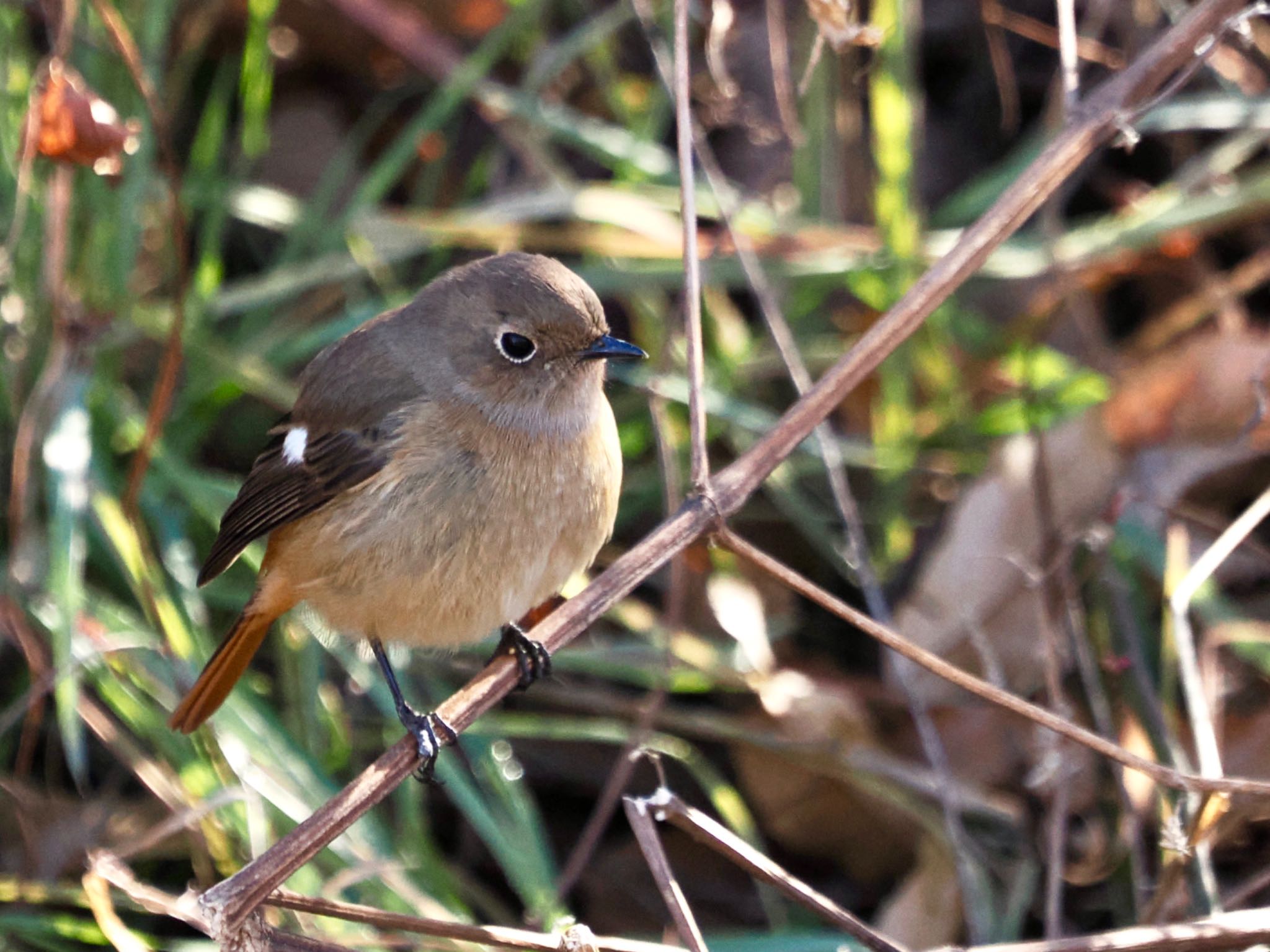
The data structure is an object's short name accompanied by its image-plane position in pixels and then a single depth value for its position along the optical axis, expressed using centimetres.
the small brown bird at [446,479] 575
